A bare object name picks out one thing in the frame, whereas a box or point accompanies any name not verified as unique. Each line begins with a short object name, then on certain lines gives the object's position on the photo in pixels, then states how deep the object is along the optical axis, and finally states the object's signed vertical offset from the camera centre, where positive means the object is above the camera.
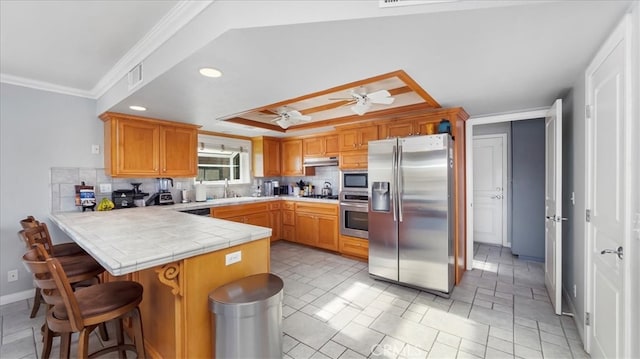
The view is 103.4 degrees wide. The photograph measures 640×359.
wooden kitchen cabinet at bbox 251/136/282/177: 5.30 +0.48
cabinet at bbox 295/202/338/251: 4.43 -0.84
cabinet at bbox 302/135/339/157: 4.64 +0.63
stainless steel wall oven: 3.96 -0.57
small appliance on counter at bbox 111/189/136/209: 3.41 -0.25
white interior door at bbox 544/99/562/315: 2.35 -0.25
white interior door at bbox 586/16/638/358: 1.39 -0.11
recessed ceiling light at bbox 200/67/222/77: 1.93 +0.85
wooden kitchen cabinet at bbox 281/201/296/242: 5.04 -0.85
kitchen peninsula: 1.42 -0.52
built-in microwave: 4.00 -0.04
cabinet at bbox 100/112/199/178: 3.26 +0.46
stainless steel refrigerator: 2.85 -0.39
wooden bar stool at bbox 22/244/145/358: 1.32 -0.73
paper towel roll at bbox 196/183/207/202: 4.23 -0.22
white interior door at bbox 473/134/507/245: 4.64 -0.19
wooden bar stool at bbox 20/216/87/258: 2.34 -0.69
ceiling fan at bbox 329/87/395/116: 2.47 +0.82
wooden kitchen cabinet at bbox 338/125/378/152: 3.83 +0.66
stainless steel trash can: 1.46 -0.84
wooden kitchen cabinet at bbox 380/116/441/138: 3.14 +0.70
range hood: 4.62 +0.33
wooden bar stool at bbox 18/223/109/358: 1.71 -0.70
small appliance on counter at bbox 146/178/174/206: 3.77 -0.22
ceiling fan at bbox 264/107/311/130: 3.24 +0.81
